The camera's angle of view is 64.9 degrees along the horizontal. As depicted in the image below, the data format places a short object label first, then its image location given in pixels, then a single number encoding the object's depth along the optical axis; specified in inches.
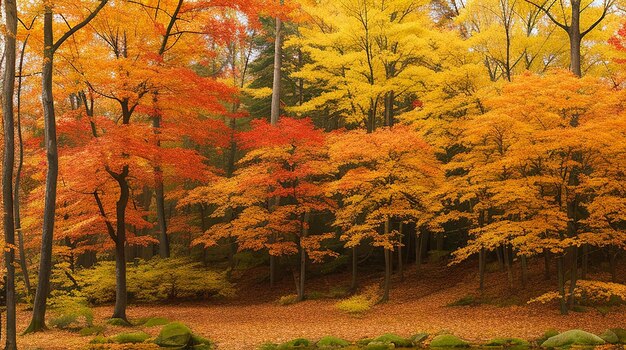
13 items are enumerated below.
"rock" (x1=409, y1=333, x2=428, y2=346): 436.5
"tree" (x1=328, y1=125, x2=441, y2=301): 606.2
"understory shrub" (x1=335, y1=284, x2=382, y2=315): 610.2
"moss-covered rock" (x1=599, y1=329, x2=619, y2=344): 414.6
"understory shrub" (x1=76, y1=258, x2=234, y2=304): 761.0
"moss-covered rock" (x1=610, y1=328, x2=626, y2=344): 417.8
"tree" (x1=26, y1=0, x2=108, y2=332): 457.1
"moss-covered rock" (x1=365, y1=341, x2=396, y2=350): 420.2
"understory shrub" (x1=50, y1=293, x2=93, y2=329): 508.4
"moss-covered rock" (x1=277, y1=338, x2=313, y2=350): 429.6
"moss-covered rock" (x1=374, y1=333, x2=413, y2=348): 431.5
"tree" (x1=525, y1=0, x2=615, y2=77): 554.9
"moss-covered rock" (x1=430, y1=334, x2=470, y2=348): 419.8
